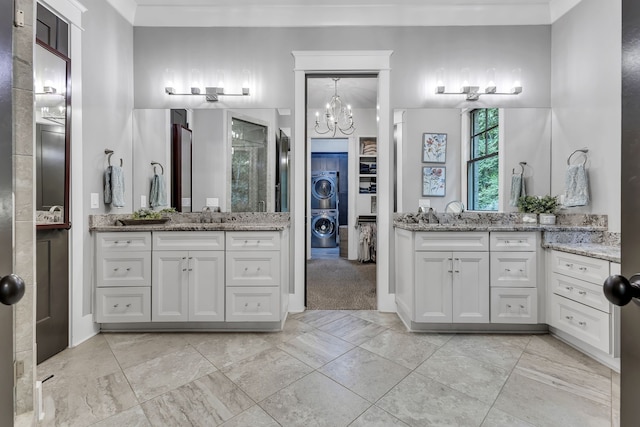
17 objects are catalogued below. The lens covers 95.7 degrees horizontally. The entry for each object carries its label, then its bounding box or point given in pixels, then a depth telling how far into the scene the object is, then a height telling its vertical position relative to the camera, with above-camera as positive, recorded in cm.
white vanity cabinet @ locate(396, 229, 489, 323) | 237 -53
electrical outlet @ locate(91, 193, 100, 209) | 241 +9
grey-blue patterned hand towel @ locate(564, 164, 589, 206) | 242 +22
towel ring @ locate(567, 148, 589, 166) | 249 +53
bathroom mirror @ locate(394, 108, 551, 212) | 288 +65
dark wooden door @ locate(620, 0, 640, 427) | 50 +2
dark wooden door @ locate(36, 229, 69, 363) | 199 -58
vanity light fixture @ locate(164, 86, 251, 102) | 290 +121
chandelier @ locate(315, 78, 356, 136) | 477 +169
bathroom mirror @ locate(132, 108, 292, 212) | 295 +60
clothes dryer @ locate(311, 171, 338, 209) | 657 +46
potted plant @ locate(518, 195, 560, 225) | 274 +5
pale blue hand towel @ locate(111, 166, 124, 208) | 252 +21
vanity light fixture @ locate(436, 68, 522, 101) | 289 +125
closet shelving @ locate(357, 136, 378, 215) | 549 +73
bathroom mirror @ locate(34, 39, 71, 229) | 196 +53
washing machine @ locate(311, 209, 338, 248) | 646 -42
